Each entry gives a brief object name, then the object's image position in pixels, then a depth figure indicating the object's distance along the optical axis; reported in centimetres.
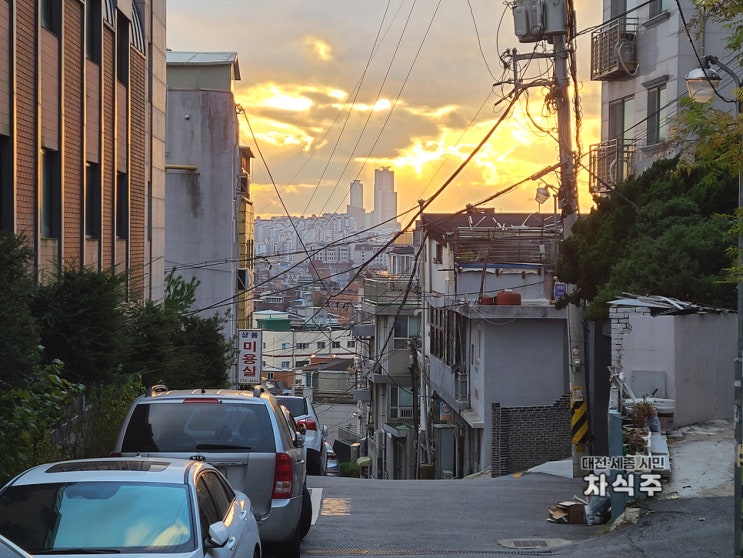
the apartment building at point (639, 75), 2439
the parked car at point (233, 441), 998
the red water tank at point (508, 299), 2984
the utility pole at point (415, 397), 3869
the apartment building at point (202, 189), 4344
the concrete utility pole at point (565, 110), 1941
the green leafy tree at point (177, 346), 1828
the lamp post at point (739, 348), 916
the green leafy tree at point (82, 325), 1452
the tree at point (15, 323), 951
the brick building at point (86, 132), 1631
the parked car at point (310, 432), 2300
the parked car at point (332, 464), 3394
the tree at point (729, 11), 909
